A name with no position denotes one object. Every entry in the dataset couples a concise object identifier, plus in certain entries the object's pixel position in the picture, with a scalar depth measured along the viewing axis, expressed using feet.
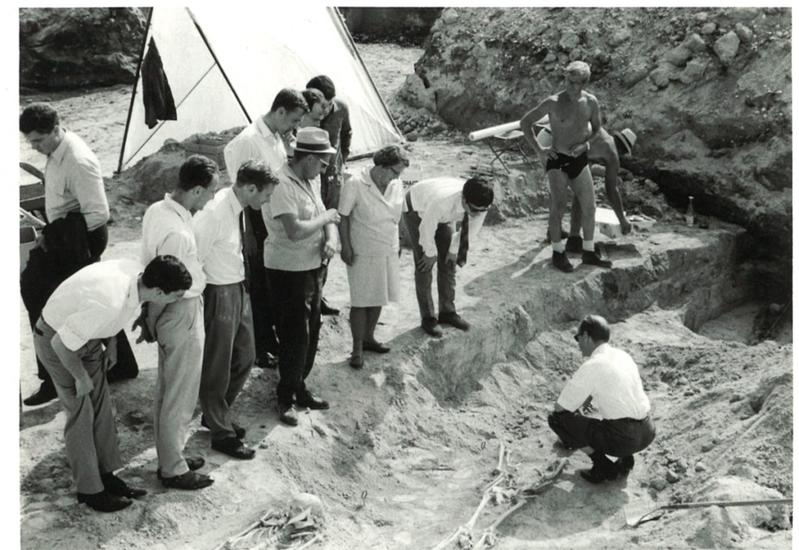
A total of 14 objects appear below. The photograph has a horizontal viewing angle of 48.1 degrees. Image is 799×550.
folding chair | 32.53
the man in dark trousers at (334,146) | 21.43
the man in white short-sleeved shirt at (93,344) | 13.08
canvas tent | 28.50
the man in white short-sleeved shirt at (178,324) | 14.20
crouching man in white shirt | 17.63
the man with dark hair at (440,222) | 19.93
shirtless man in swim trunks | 25.30
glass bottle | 31.50
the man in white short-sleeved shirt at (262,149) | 17.54
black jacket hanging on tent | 30.19
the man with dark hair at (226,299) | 15.03
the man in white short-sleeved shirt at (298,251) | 16.51
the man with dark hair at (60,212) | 15.84
